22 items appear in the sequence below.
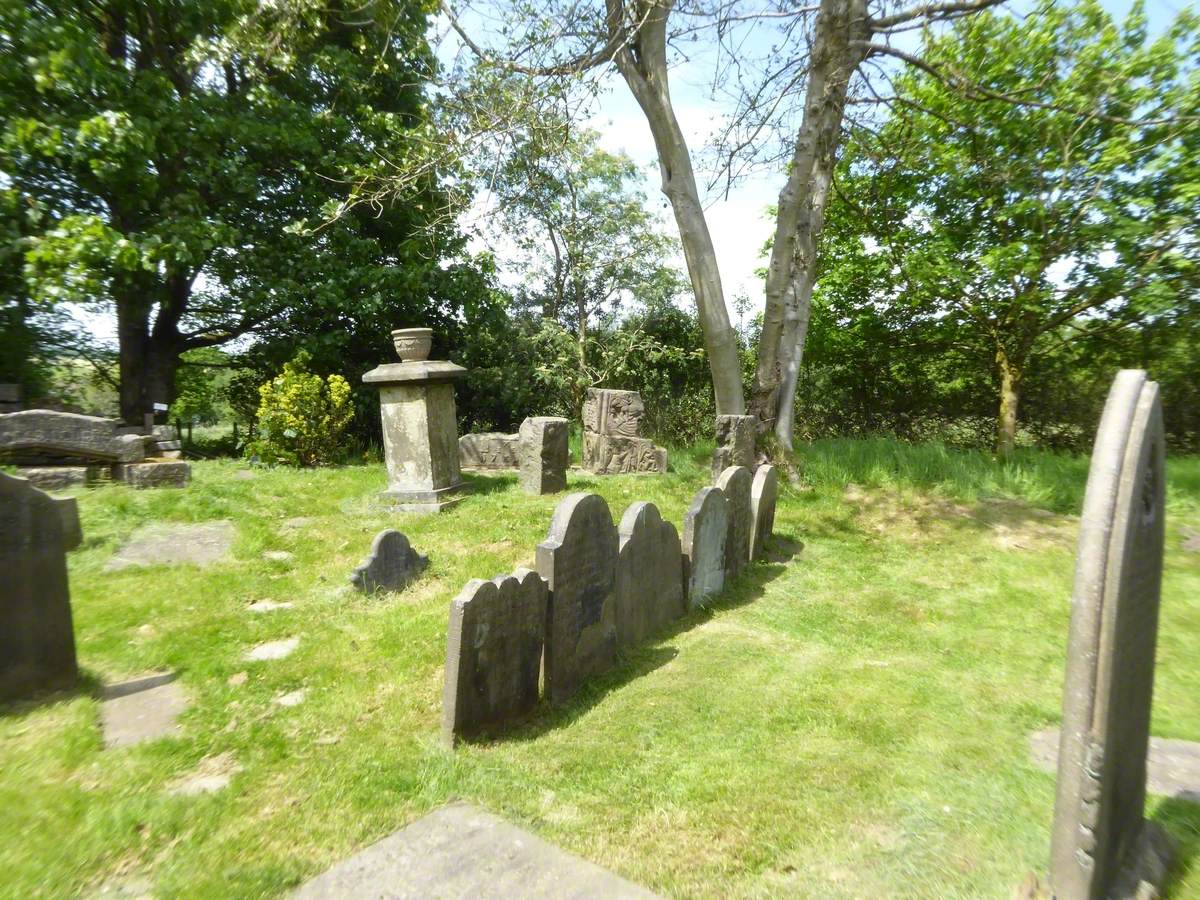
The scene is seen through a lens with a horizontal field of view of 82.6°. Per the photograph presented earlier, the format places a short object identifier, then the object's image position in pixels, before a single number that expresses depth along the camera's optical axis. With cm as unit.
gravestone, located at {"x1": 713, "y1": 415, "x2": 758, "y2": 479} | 861
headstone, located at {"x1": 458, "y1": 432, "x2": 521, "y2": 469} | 1180
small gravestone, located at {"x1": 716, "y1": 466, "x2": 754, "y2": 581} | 614
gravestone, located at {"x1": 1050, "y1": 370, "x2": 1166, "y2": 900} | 198
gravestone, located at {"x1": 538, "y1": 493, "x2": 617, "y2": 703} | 383
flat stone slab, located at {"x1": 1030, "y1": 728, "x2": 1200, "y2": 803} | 291
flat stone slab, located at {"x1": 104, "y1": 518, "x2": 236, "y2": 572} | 605
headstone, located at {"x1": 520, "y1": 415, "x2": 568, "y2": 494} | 923
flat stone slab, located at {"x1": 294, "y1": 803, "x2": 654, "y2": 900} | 239
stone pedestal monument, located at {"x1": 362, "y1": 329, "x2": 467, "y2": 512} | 834
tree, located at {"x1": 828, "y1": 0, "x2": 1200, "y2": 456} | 970
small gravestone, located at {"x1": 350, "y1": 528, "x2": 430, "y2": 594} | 547
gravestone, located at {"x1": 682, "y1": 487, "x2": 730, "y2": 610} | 541
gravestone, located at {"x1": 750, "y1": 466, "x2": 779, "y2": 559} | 679
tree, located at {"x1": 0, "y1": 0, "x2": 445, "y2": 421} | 1035
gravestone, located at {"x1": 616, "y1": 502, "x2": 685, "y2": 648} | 461
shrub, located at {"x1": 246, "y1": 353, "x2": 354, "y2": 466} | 1115
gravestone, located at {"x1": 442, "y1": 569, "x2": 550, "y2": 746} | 327
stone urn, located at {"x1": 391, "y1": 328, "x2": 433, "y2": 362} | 872
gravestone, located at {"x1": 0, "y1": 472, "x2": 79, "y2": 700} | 345
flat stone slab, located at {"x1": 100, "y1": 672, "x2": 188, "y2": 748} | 340
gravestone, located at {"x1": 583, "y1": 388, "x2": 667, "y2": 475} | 1078
